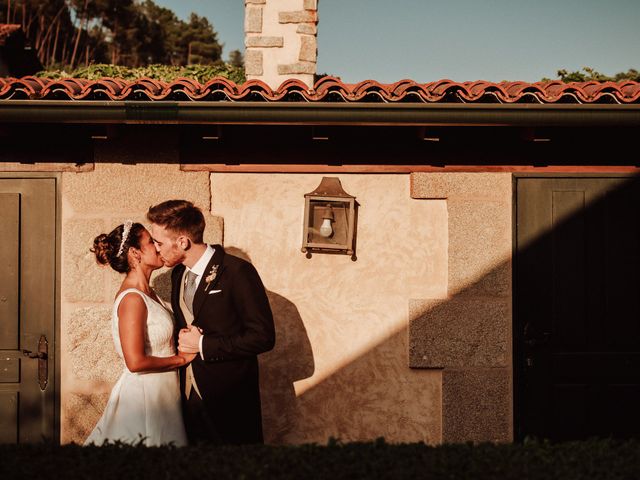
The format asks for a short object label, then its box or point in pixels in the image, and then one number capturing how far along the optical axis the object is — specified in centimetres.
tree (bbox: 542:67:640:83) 1165
